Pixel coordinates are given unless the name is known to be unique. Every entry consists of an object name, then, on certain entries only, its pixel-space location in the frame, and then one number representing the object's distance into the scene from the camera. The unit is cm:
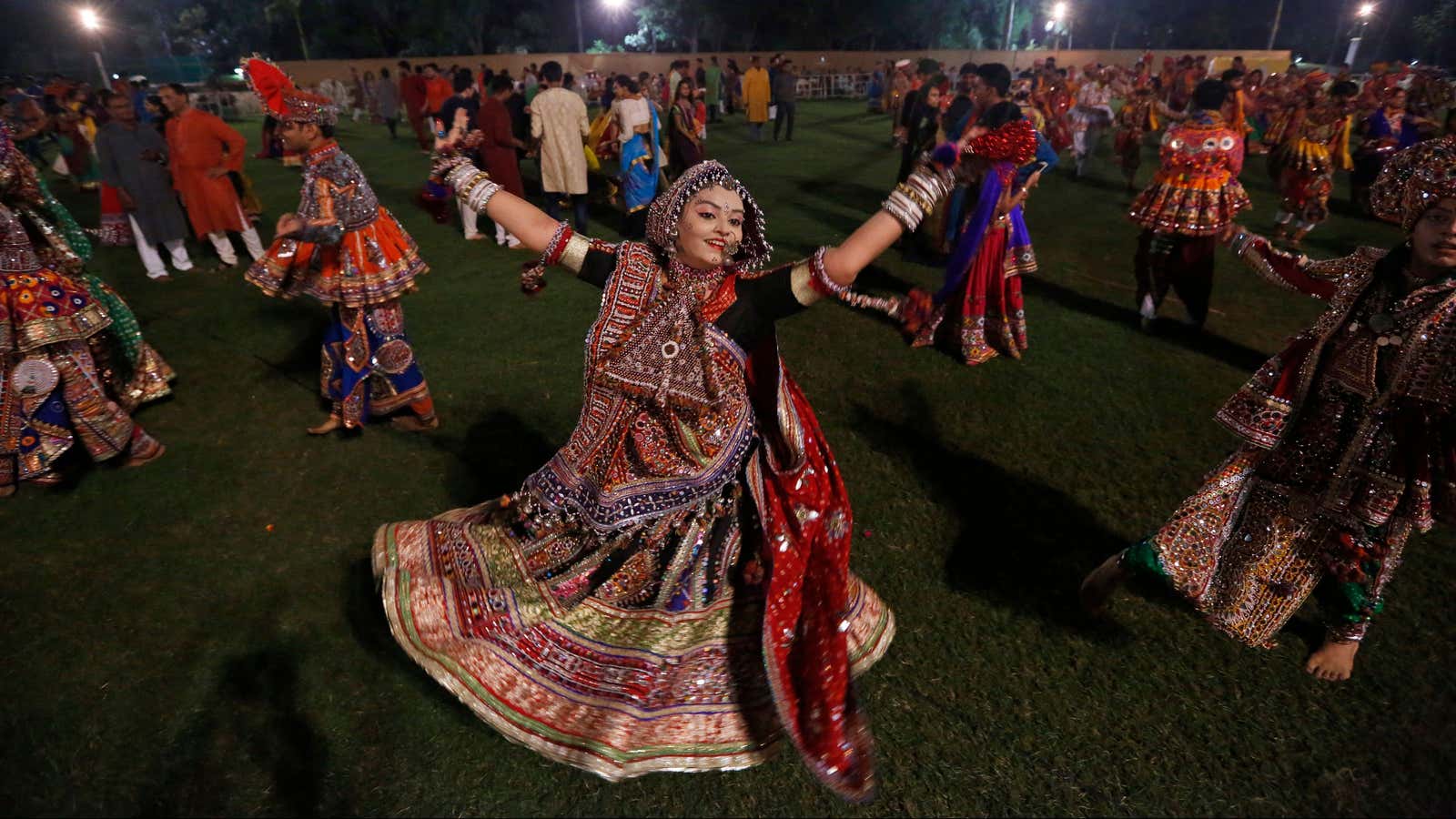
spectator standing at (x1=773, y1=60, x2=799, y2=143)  1939
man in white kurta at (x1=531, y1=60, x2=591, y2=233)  952
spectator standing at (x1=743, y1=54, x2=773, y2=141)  1944
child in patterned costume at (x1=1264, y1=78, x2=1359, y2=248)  927
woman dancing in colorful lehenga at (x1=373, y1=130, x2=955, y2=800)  266
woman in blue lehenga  985
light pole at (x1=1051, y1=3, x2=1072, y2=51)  4832
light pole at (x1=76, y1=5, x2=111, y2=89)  3909
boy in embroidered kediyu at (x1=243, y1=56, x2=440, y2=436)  423
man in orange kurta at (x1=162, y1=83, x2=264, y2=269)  803
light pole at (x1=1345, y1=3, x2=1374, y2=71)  4606
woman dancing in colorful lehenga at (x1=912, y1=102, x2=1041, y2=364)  609
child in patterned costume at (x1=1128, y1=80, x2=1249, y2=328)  623
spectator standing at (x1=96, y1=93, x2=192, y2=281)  795
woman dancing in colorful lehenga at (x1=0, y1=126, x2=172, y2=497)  421
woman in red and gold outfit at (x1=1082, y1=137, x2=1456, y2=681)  260
